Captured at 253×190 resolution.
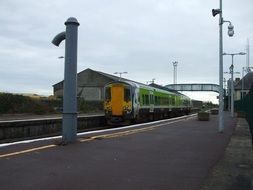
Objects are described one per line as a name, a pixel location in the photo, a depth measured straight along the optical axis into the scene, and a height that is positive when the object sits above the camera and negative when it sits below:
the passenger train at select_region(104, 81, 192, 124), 19.60 +0.21
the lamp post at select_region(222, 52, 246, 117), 32.83 +3.79
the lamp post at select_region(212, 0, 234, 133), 14.99 +2.88
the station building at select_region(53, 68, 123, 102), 56.48 +4.38
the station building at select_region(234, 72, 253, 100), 58.57 +4.74
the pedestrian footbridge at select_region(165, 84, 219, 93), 79.73 +5.31
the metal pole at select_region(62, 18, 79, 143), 8.28 +0.76
